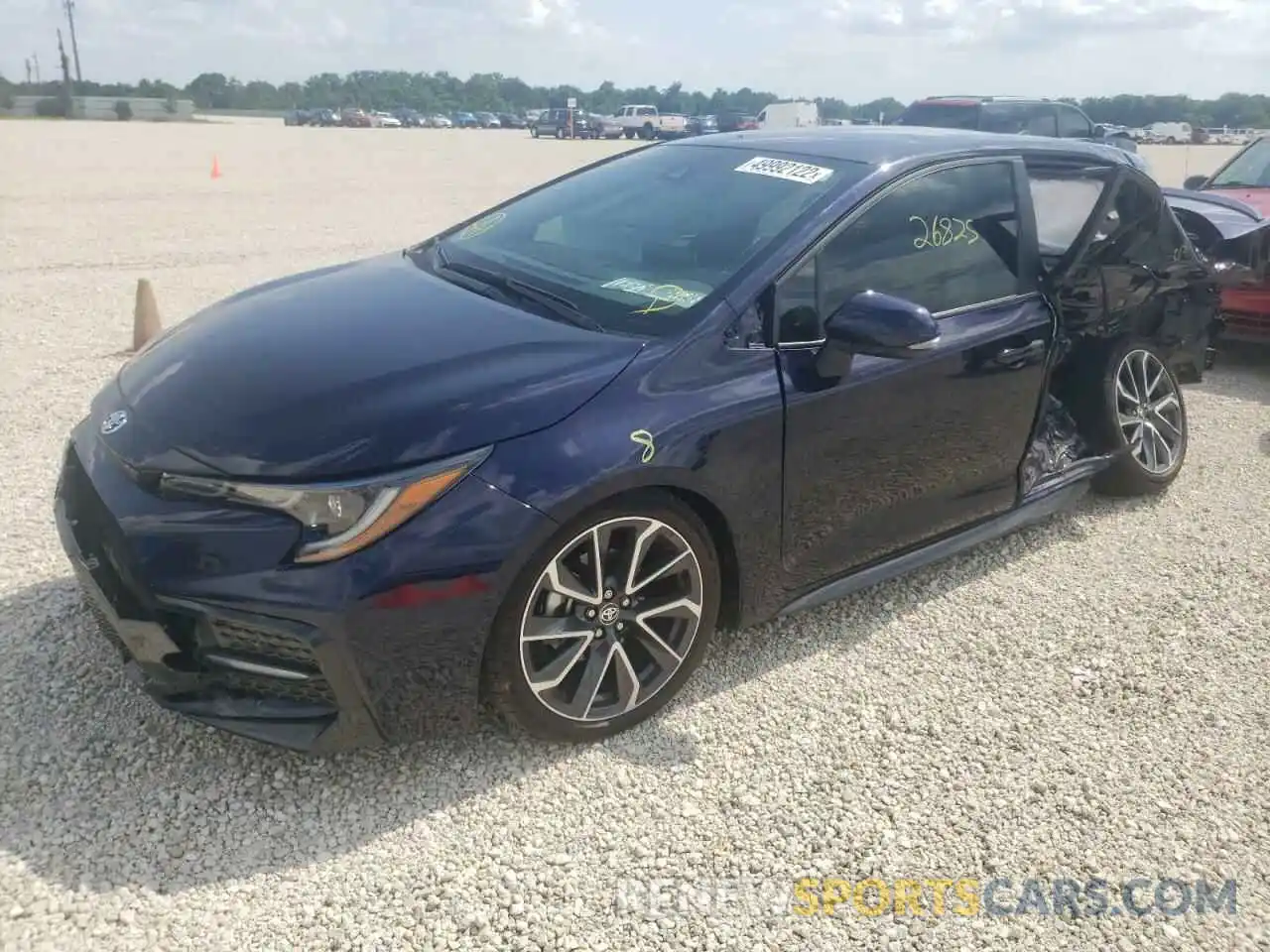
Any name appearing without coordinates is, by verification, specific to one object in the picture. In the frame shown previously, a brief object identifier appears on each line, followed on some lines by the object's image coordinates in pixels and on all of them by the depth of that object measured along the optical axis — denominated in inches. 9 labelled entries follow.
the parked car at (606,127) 2047.2
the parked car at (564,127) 1978.3
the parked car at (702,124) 1892.2
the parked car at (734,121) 1665.8
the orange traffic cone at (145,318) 263.9
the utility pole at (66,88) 2317.9
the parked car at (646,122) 2110.0
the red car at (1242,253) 267.0
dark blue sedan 99.2
